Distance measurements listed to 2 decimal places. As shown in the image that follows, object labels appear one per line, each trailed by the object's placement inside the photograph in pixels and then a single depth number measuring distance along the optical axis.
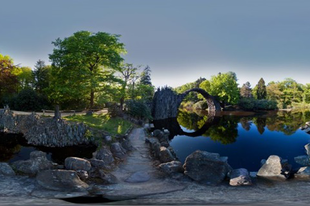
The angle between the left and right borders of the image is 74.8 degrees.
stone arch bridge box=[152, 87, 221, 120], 40.09
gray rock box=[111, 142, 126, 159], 12.38
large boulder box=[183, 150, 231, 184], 8.80
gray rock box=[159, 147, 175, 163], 11.22
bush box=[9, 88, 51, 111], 29.22
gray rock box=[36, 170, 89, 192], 7.35
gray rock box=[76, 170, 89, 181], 8.45
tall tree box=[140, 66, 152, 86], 73.44
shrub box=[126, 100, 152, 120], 27.33
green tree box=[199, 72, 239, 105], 56.22
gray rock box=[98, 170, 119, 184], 8.40
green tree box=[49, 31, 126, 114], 22.84
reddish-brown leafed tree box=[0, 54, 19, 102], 31.71
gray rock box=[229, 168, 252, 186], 8.34
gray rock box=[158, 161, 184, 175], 9.48
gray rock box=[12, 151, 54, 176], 8.57
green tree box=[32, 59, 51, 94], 35.72
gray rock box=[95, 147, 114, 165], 11.06
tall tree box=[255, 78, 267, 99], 72.69
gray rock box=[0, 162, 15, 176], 8.30
